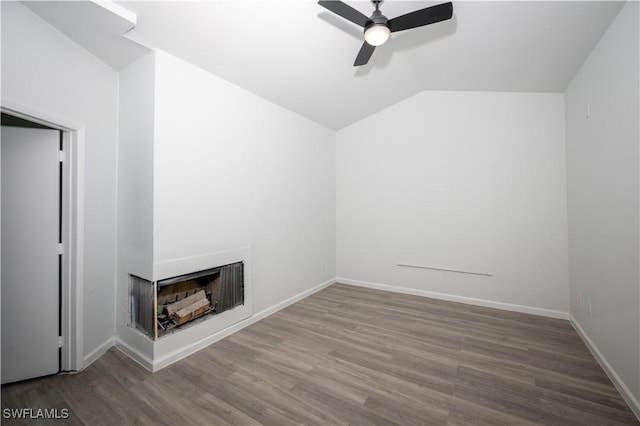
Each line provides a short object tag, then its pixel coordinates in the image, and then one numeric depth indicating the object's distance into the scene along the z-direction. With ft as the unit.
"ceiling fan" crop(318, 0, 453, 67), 6.20
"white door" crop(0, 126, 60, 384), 6.49
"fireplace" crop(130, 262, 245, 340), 7.41
